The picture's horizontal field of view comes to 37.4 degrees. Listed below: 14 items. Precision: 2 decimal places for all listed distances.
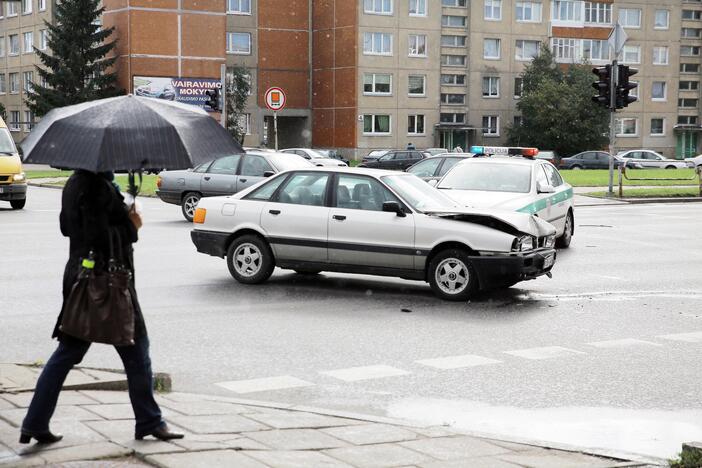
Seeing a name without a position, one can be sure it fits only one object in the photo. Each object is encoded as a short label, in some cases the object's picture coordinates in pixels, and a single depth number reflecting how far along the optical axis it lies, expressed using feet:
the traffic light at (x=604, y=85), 99.30
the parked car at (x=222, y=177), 71.41
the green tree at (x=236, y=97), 216.13
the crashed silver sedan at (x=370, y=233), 38.47
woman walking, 18.19
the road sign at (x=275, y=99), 99.96
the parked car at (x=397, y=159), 160.45
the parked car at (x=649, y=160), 222.89
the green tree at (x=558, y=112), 240.94
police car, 52.45
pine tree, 221.87
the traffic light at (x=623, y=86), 98.17
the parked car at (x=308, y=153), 160.66
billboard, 217.56
